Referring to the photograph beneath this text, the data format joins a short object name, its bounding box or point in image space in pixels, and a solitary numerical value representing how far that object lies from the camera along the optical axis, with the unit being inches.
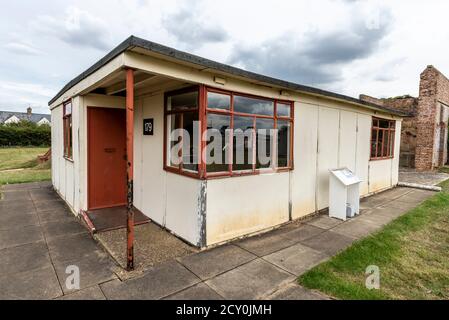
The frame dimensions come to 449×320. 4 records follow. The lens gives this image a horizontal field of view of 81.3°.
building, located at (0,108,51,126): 2001.7
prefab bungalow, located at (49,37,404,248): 158.1
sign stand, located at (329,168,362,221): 226.8
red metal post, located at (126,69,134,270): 128.6
